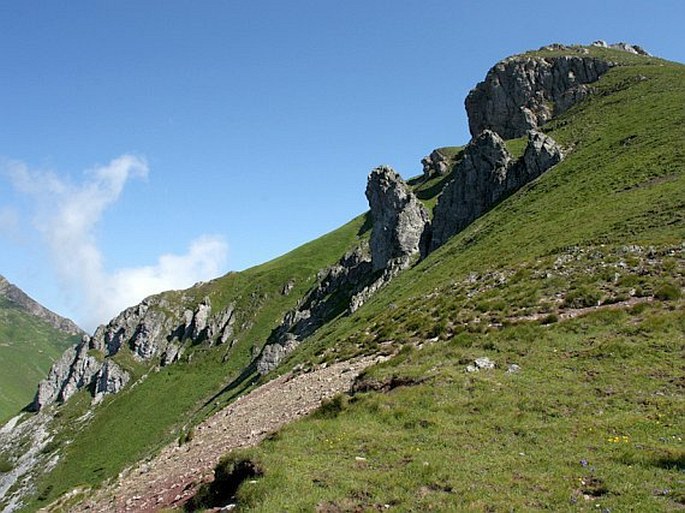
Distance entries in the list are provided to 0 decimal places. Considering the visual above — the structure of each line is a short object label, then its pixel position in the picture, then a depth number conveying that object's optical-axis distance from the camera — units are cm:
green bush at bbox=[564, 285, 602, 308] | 2733
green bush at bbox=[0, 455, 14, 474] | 11941
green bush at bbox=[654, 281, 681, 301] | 2502
